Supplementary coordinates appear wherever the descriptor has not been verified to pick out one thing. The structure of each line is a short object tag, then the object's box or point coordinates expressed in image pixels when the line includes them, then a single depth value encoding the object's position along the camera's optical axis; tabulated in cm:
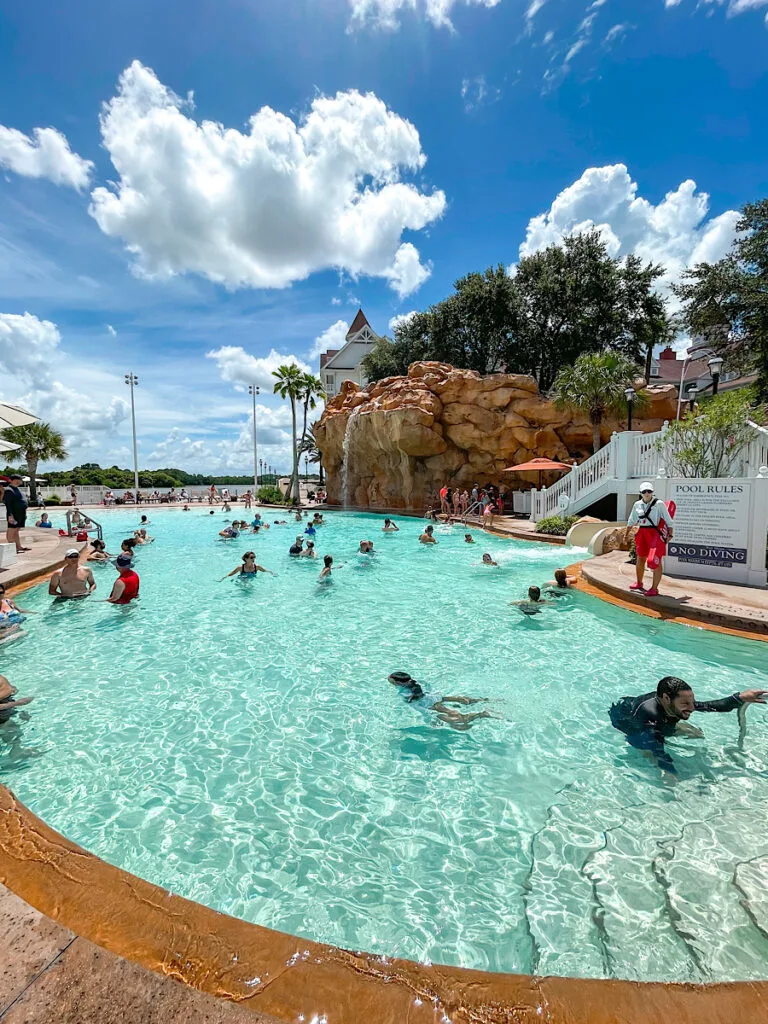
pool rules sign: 806
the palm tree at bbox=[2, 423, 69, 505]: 4059
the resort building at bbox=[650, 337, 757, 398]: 4108
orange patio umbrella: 2012
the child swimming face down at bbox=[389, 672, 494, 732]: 499
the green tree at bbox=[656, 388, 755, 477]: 949
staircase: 931
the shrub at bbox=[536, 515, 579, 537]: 1576
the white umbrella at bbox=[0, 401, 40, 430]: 1083
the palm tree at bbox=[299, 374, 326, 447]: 4431
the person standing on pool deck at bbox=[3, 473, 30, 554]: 1105
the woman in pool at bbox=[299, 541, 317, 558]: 1445
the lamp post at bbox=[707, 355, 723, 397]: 1188
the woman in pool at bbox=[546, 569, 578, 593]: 945
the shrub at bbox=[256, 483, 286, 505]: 4150
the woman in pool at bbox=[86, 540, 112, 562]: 1455
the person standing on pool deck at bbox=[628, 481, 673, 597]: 788
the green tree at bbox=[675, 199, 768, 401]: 2106
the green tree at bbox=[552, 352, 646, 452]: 2052
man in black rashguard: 385
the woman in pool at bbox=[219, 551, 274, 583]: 1199
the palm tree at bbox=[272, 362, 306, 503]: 4356
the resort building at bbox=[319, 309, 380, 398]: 6091
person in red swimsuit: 933
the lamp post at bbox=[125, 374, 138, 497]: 4761
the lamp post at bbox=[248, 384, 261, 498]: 5275
